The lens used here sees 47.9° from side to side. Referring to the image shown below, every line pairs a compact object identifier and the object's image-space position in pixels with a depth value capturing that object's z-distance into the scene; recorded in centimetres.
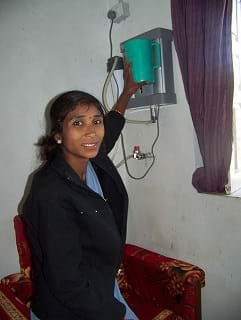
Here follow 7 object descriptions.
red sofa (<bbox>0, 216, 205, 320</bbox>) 115
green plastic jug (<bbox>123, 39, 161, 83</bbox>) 129
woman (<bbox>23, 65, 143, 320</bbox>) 80
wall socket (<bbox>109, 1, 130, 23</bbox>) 160
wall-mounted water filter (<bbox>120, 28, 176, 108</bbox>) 130
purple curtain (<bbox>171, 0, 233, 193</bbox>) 115
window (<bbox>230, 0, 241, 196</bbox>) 130
